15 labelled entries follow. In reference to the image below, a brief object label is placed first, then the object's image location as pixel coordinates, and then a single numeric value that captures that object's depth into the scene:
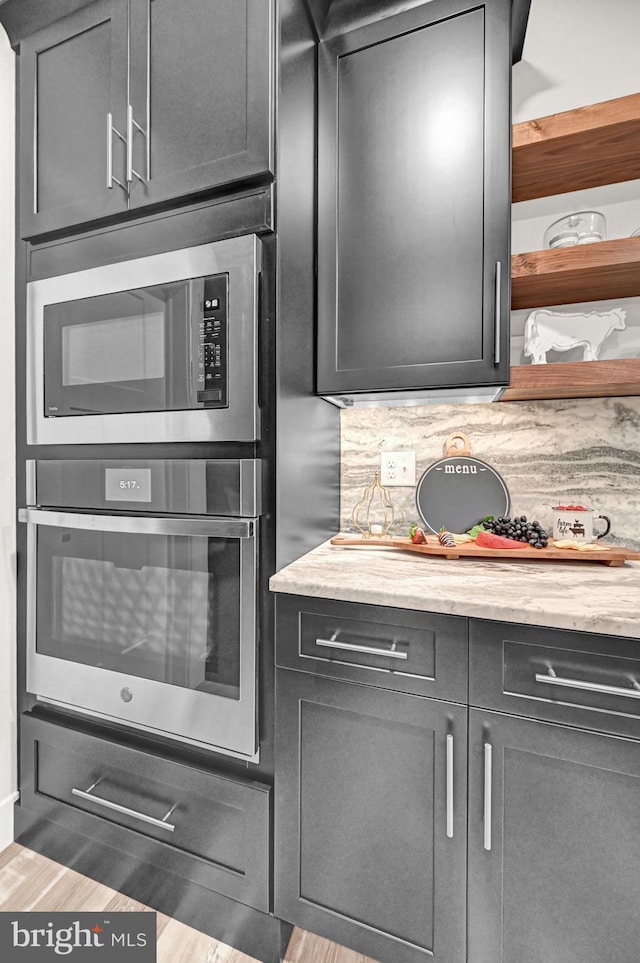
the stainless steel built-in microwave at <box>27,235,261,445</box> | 1.20
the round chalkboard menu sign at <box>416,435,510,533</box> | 1.60
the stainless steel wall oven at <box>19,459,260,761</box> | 1.22
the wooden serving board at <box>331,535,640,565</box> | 1.30
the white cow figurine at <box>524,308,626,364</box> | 1.45
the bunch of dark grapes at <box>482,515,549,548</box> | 1.42
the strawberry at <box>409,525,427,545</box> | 1.46
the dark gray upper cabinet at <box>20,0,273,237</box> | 1.22
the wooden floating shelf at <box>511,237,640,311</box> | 1.24
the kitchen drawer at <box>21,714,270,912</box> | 1.22
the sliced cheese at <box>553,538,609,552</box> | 1.34
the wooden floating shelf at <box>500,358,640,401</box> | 1.24
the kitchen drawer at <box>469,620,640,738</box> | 0.89
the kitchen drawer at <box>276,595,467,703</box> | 1.01
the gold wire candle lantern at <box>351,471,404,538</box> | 1.71
